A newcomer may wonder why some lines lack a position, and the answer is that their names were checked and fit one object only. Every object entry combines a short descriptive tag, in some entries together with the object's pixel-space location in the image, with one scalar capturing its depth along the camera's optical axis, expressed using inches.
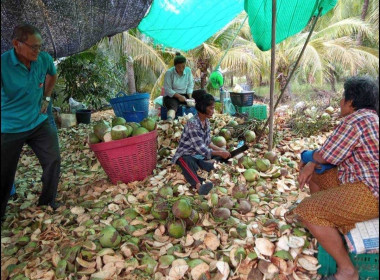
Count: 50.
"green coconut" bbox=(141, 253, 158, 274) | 64.5
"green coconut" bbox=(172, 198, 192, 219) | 74.1
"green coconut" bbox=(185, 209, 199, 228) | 76.9
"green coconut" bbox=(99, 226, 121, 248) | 70.5
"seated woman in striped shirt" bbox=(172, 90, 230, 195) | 99.3
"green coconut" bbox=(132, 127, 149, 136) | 105.1
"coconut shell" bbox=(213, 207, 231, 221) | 78.0
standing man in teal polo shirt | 69.5
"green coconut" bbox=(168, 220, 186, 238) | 73.3
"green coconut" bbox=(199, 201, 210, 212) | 81.7
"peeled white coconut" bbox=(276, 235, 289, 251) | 65.8
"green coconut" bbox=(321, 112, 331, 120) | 155.7
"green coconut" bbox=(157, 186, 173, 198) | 87.7
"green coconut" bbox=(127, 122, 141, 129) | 109.9
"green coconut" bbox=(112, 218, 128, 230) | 76.5
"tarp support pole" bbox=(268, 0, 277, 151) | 110.2
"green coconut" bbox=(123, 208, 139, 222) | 81.1
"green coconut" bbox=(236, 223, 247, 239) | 72.0
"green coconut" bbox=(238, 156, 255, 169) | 107.7
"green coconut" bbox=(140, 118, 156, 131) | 112.8
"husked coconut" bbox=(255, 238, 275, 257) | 64.8
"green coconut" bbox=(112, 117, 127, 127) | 110.9
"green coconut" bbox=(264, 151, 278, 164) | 113.0
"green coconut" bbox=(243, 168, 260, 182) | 98.0
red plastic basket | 99.0
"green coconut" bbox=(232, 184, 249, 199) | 89.6
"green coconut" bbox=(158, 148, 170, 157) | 129.1
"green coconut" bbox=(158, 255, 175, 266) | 65.2
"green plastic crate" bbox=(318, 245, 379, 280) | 59.1
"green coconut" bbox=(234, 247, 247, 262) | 64.2
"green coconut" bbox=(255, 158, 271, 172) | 104.9
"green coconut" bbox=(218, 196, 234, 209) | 82.2
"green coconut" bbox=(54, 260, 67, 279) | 63.5
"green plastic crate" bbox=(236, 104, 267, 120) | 207.6
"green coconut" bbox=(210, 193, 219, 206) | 84.3
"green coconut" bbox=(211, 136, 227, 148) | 125.7
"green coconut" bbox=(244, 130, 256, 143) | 134.1
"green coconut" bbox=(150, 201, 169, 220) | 78.1
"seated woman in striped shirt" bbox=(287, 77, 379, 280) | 54.7
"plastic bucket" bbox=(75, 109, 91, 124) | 231.9
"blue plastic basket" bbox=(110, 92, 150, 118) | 160.5
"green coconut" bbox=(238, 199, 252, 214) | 81.7
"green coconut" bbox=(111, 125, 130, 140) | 99.7
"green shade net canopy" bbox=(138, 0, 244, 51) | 140.8
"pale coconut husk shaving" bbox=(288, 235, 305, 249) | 65.1
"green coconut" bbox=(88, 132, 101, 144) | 105.5
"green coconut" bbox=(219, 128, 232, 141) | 136.6
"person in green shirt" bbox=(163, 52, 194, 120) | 173.6
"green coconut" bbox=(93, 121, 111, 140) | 104.3
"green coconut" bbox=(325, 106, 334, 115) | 170.1
